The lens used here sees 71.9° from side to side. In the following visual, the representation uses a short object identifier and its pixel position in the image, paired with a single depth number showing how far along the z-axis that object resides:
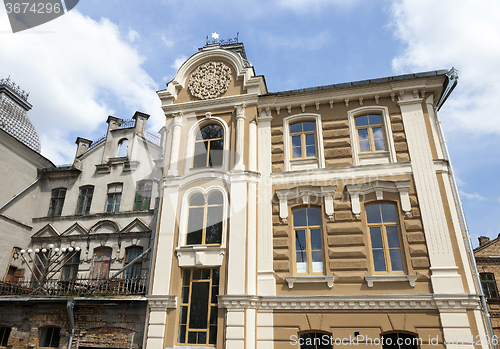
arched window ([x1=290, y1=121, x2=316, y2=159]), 14.76
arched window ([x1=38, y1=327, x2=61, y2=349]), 15.18
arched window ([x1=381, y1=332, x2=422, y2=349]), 10.96
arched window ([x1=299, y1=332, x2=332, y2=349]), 11.55
